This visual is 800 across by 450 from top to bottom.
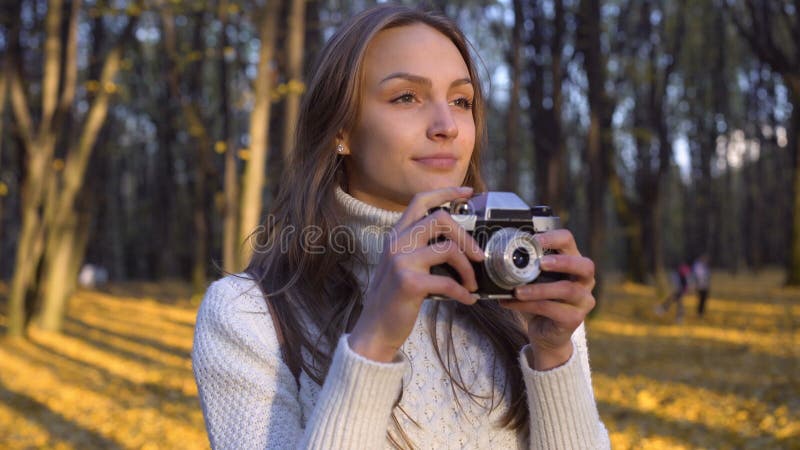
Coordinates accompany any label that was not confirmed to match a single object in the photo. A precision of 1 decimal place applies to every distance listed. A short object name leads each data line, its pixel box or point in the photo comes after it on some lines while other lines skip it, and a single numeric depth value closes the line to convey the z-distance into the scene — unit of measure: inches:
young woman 57.5
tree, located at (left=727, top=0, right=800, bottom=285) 562.9
